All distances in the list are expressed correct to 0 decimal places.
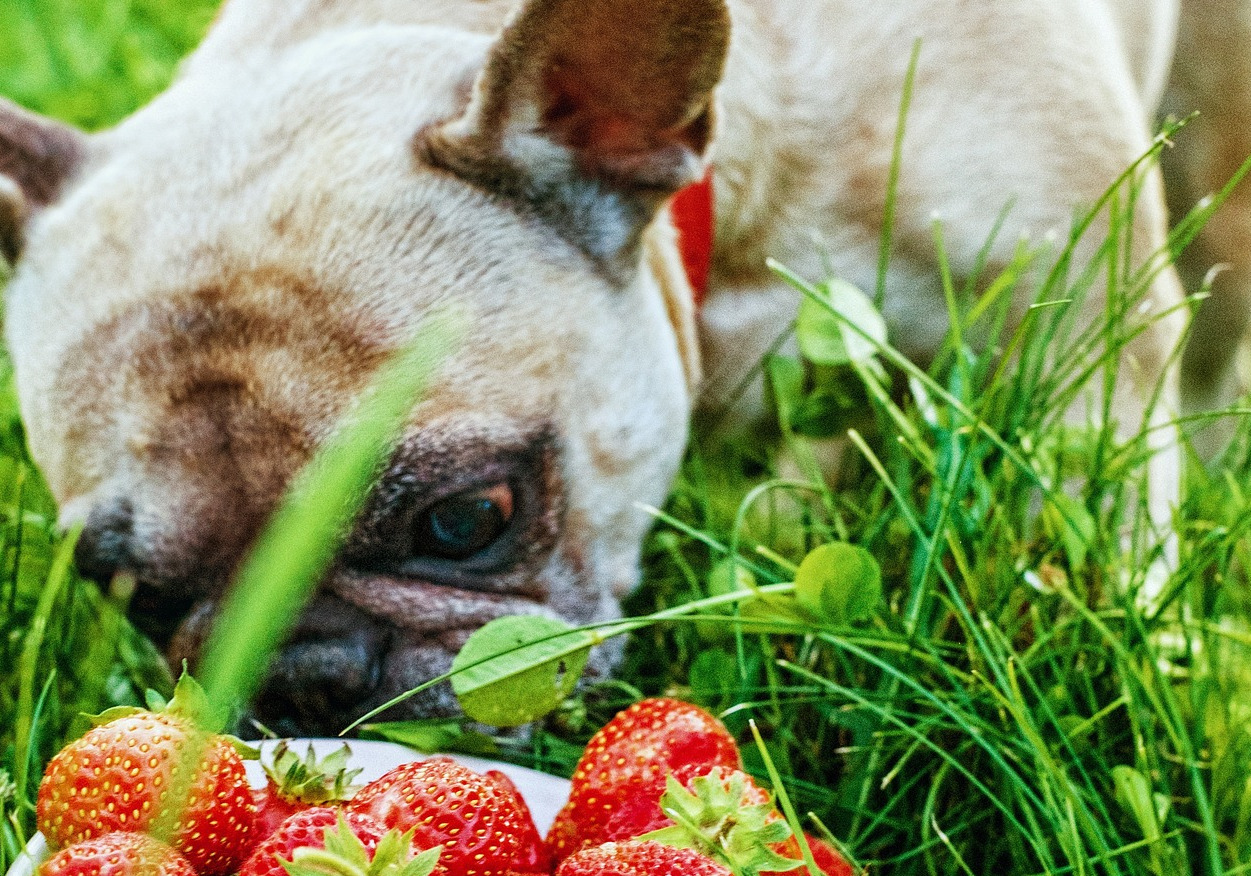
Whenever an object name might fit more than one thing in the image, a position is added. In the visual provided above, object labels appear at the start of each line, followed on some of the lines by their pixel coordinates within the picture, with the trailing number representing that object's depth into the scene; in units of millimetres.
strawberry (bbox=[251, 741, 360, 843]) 527
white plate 557
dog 609
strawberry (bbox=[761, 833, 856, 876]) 533
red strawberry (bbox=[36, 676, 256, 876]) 512
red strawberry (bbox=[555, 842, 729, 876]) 498
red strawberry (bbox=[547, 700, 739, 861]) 530
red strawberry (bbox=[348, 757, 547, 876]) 509
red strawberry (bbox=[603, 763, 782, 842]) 524
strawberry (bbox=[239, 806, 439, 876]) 484
